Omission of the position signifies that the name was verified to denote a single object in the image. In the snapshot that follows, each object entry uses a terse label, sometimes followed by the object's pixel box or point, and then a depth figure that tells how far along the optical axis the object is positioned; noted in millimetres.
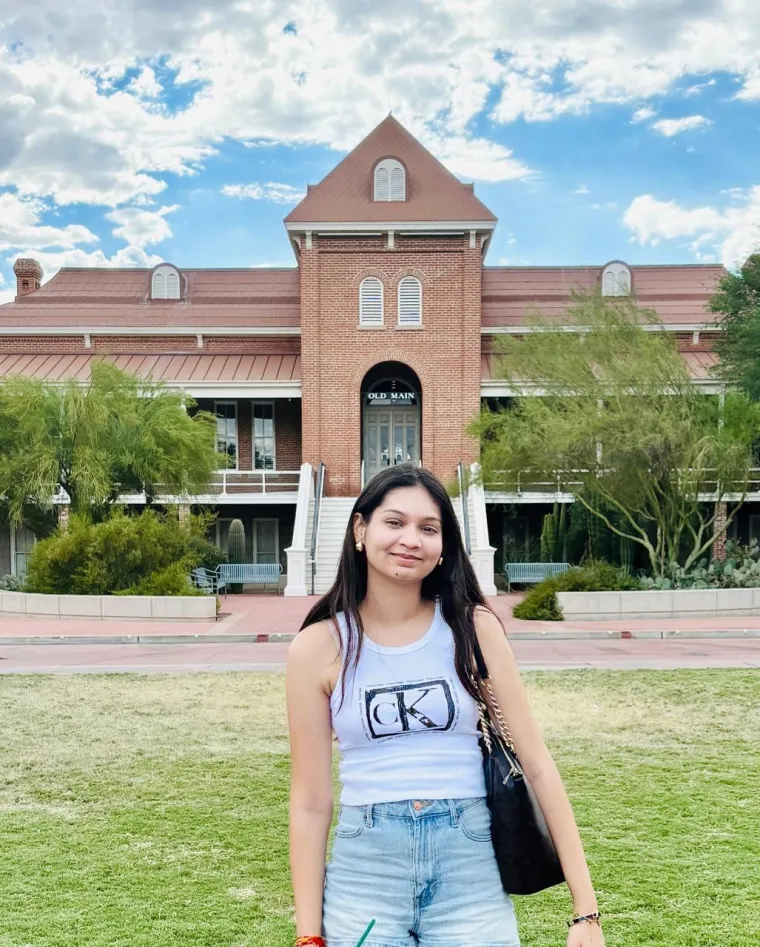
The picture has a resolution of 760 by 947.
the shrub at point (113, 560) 20688
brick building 29516
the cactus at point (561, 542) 27656
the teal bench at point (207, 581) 24375
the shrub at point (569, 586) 19719
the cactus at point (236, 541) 30438
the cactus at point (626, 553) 25039
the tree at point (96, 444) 22094
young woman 2334
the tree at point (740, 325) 26531
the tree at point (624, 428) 20500
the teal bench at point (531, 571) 25203
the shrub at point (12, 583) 22986
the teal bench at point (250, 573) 25547
